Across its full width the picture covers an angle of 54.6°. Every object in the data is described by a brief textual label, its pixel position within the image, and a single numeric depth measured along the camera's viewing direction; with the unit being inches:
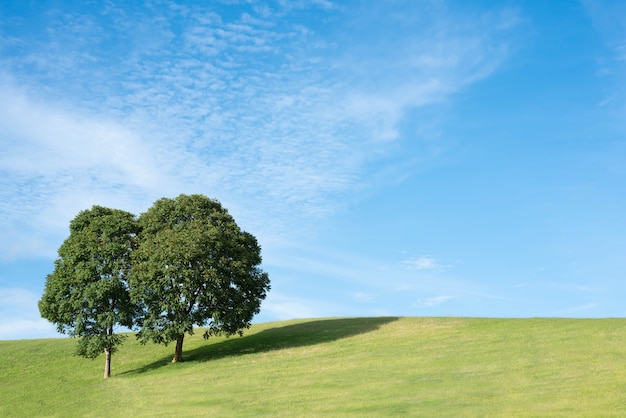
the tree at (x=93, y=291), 2242.9
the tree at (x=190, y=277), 2193.7
